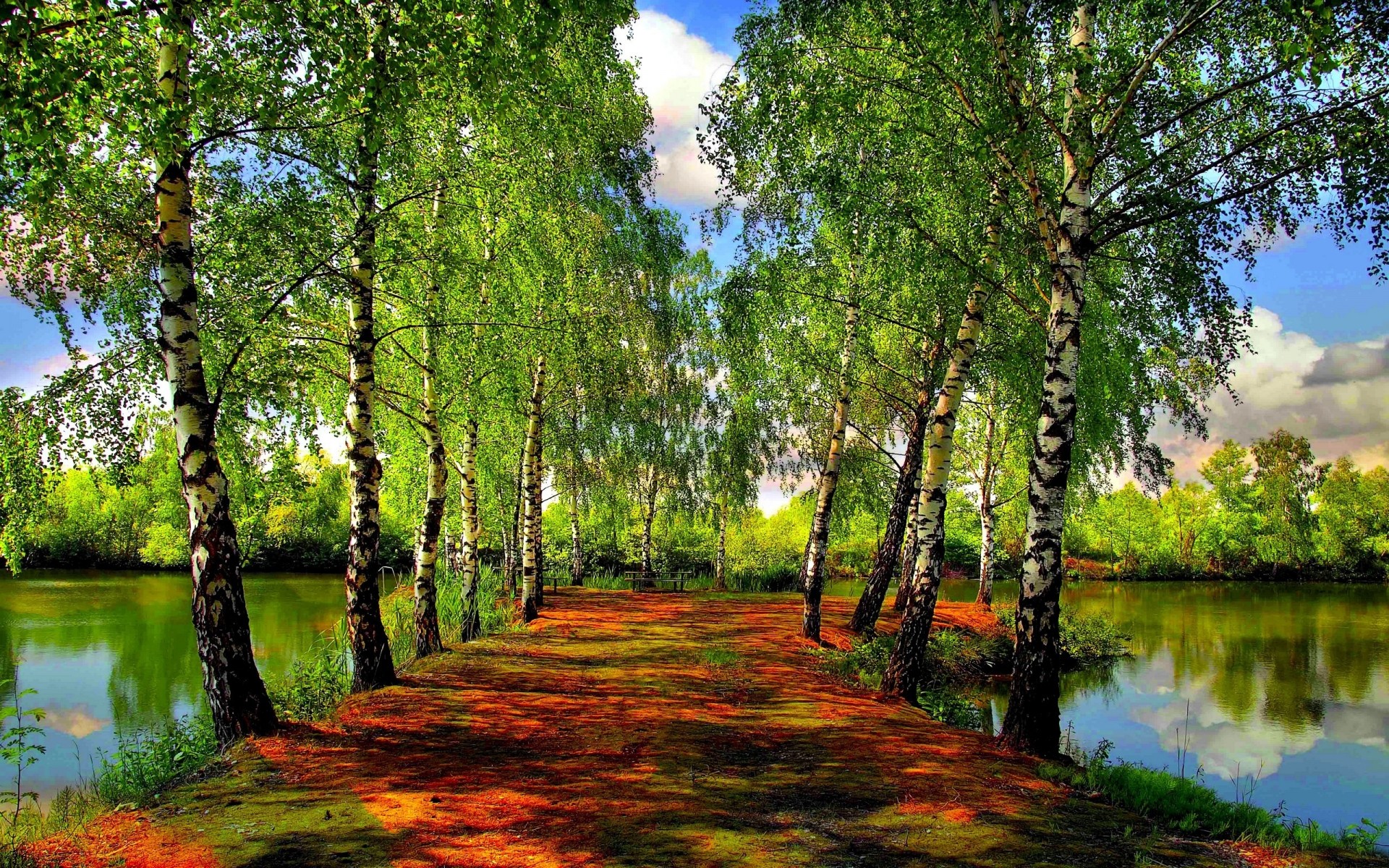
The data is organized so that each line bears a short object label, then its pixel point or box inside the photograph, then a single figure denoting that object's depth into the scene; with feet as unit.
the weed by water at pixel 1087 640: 56.08
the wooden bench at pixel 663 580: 84.74
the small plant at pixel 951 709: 28.63
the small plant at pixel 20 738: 14.93
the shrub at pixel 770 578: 94.73
